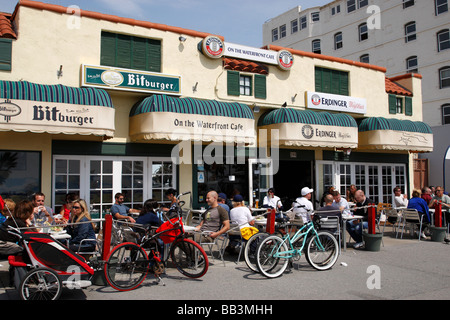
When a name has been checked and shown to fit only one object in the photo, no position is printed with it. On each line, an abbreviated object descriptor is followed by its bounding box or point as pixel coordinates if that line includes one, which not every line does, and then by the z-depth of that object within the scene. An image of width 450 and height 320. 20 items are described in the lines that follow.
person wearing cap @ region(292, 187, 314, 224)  8.89
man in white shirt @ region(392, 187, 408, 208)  12.26
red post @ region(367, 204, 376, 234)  9.01
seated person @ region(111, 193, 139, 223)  8.80
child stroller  5.11
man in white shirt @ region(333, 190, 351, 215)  9.69
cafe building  9.72
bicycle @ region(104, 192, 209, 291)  5.93
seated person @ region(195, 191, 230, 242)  7.38
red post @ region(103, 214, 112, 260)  6.02
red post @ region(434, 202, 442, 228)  10.48
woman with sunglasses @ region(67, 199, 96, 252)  6.41
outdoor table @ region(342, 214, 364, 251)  8.93
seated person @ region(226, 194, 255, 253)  7.98
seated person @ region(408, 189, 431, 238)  10.79
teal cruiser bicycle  6.69
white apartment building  27.89
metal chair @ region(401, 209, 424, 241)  10.67
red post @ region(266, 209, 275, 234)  7.66
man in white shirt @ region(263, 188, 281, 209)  11.30
